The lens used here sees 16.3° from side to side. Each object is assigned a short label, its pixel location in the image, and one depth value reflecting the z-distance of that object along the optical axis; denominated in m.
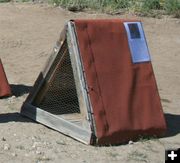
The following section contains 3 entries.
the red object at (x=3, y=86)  7.80
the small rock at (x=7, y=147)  5.89
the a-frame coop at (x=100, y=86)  6.16
